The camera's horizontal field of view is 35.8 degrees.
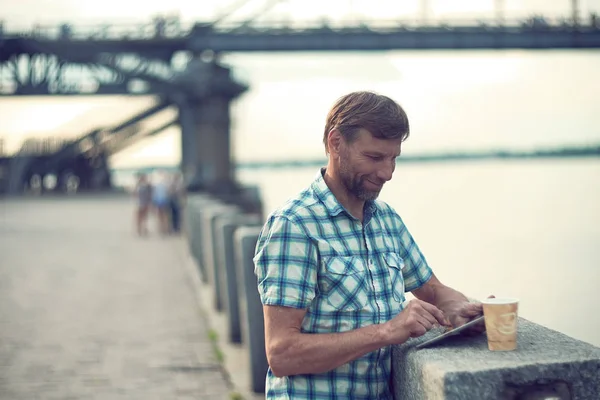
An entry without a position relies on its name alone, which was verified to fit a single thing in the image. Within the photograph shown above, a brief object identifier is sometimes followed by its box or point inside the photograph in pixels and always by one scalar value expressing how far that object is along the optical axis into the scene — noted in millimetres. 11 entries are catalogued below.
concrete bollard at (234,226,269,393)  5863
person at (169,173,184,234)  20750
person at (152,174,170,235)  20217
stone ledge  2297
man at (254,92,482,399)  2520
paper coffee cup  2451
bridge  30219
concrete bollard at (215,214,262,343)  7602
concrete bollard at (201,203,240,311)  9055
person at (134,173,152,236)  19688
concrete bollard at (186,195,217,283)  11828
